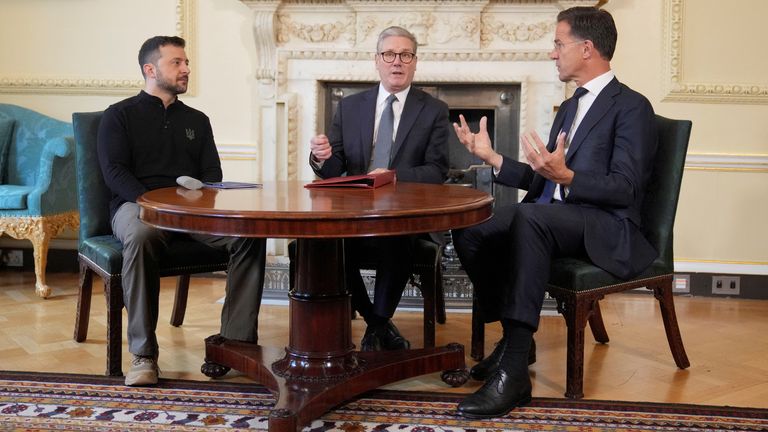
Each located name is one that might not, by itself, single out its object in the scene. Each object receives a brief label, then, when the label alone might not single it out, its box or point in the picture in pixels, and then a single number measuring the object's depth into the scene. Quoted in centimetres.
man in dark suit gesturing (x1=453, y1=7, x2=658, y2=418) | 222
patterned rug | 206
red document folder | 229
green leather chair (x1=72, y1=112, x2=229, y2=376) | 248
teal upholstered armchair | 385
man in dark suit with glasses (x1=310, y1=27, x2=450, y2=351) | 277
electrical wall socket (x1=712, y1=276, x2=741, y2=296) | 401
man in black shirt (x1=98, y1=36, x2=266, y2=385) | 241
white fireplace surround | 401
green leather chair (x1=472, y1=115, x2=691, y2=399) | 234
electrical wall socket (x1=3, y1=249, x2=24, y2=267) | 449
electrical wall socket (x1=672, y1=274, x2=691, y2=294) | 405
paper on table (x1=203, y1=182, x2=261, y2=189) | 247
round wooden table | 176
